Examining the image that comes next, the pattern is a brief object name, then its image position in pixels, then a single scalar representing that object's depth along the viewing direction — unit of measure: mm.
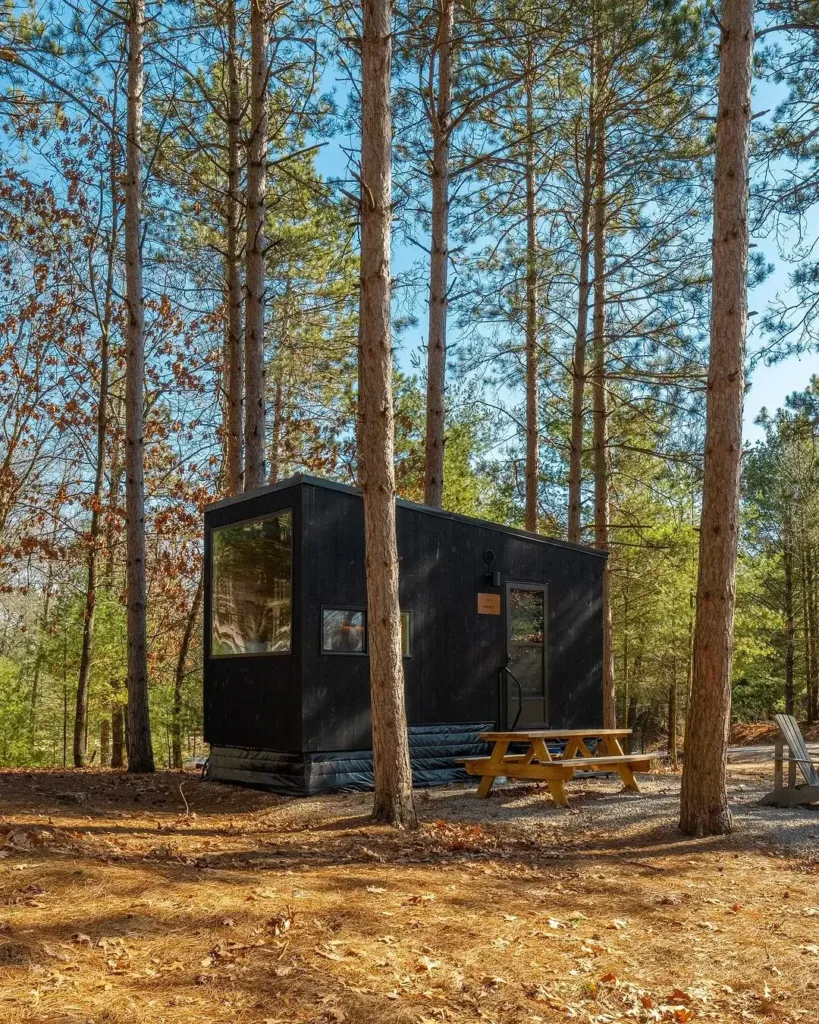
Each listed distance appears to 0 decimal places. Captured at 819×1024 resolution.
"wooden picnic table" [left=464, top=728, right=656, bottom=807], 7586
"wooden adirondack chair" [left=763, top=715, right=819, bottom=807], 7793
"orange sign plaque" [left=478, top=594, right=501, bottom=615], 10125
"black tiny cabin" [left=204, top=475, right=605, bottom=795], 8445
